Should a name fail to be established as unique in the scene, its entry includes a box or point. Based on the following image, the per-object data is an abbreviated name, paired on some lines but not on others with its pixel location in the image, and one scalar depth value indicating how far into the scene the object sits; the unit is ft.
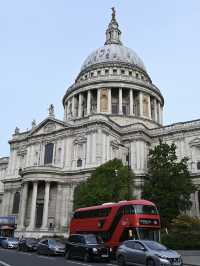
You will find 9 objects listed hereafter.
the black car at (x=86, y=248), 80.74
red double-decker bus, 90.12
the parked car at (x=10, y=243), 127.95
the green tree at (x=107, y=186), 138.31
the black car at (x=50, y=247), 97.62
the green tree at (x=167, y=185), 145.89
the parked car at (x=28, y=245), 112.97
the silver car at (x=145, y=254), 58.34
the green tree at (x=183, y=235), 101.91
